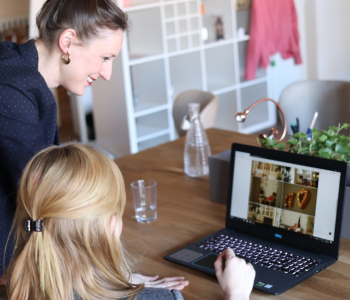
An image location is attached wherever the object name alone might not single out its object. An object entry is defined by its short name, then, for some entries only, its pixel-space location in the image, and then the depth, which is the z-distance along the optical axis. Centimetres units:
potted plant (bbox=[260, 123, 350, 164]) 141
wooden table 115
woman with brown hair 127
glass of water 161
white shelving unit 419
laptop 122
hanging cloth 497
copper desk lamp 163
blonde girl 96
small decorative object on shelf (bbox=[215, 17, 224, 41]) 487
